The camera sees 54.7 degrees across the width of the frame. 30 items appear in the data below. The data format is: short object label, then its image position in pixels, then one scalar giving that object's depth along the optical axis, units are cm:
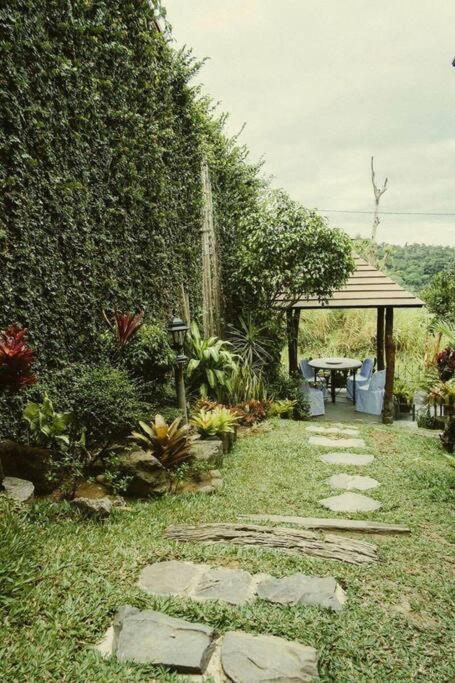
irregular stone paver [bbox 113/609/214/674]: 179
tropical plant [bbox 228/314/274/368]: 837
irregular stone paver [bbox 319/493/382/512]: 380
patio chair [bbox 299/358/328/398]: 1064
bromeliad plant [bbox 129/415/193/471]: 404
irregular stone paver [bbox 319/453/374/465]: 534
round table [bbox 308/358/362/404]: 1000
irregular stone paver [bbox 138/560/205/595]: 232
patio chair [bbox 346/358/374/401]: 1027
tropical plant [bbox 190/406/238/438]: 516
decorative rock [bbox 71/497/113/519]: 304
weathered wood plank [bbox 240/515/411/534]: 324
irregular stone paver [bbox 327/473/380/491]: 441
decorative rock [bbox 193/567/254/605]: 227
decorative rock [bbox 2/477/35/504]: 282
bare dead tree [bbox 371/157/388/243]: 2395
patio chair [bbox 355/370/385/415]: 938
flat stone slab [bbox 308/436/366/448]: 613
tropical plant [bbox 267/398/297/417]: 789
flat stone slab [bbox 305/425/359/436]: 693
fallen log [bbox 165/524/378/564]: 277
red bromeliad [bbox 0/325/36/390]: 266
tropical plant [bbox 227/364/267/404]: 729
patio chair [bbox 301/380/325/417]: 908
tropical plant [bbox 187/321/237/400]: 639
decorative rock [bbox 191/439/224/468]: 452
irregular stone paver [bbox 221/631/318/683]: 172
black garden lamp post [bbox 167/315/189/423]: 483
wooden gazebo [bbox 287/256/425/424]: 880
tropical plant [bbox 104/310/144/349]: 425
